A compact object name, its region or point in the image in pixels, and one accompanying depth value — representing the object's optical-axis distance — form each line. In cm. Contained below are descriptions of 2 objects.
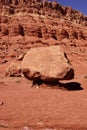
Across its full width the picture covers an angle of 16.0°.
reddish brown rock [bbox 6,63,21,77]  3047
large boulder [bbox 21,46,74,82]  1495
